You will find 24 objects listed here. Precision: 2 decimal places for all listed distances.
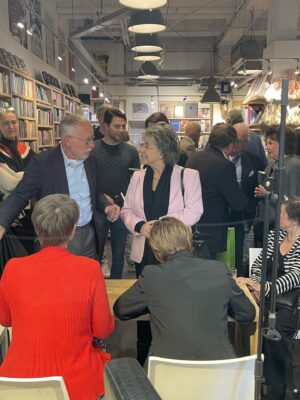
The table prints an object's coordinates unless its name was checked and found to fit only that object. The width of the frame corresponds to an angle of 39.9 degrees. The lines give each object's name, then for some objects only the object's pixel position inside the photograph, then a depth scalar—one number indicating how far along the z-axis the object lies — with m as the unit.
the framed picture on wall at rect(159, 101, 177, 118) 13.16
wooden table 2.09
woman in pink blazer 2.49
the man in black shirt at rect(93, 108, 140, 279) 3.23
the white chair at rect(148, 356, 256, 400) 1.33
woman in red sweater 1.54
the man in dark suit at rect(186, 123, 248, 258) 3.05
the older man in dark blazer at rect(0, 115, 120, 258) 2.38
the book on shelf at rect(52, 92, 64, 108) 8.28
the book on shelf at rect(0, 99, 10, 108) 5.18
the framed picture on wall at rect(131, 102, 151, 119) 13.30
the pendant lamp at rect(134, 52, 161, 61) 6.89
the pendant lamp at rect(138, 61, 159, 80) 9.75
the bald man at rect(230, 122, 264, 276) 3.81
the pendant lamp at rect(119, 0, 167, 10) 3.55
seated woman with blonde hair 1.59
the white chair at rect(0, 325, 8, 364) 1.97
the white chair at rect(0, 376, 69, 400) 1.24
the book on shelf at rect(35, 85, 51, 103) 7.11
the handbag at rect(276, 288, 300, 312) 2.24
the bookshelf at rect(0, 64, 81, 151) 5.43
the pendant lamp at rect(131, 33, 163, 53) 6.01
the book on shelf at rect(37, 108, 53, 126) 7.26
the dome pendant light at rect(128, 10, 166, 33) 4.58
